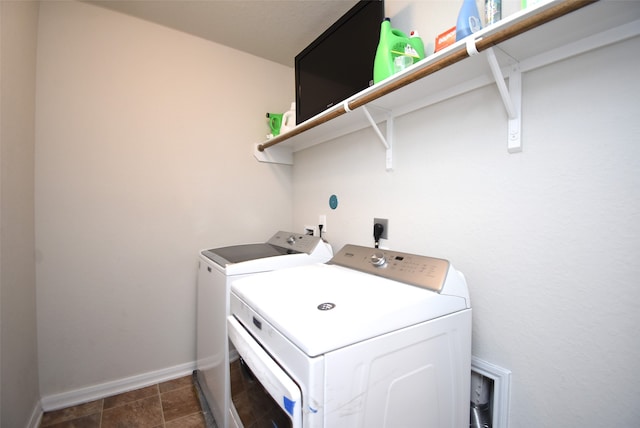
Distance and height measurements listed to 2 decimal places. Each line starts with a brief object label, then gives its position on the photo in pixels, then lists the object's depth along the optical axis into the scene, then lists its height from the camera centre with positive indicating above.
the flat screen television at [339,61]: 1.40 +0.91
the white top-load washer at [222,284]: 1.37 -0.46
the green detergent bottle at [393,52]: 1.17 +0.70
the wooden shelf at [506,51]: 0.71 +0.53
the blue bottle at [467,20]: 0.94 +0.69
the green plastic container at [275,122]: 2.35 +0.76
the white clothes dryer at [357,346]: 0.66 -0.41
